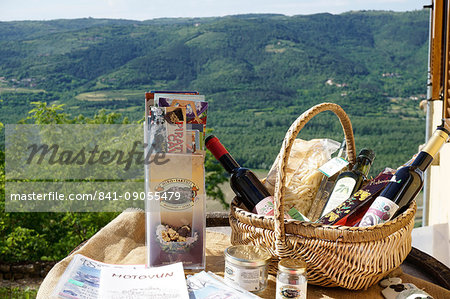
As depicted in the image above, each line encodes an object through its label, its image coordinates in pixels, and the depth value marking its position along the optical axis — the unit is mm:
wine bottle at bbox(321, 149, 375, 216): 987
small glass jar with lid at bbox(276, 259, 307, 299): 774
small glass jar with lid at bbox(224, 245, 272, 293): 827
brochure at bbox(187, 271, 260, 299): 806
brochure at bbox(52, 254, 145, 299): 818
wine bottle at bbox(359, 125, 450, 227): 864
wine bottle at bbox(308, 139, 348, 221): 1022
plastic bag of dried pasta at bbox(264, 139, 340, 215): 1036
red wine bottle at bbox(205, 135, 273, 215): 988
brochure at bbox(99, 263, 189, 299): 824
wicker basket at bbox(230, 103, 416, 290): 828
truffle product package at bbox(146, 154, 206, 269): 923
